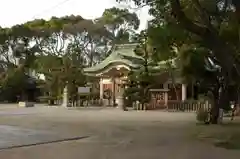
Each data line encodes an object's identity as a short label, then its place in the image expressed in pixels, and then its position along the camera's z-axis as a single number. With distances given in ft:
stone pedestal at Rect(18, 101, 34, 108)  141.50
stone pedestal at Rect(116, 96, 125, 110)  120.47
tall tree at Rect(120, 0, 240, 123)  43.86
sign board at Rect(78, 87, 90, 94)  143.54
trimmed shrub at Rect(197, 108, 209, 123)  70.23
